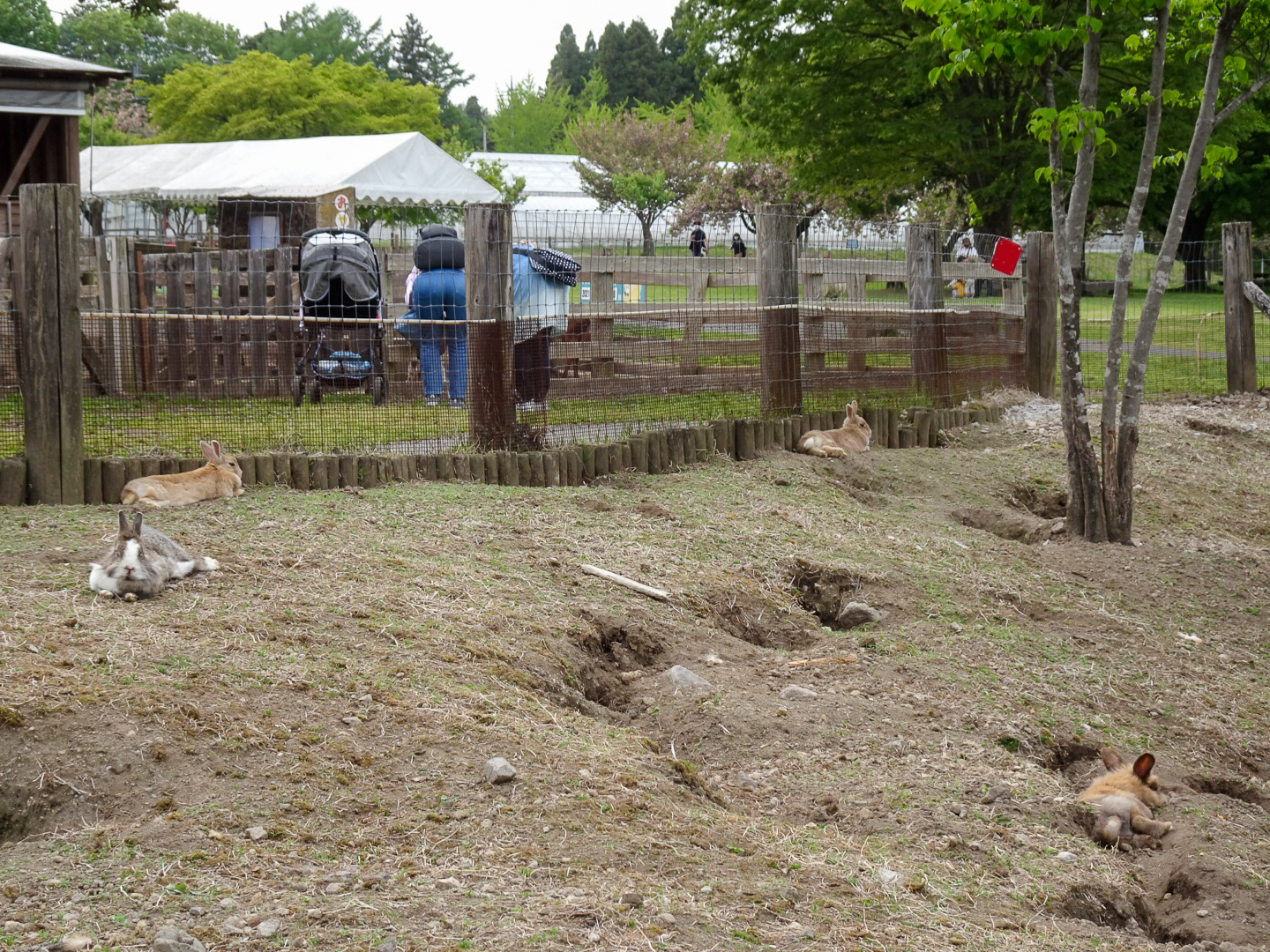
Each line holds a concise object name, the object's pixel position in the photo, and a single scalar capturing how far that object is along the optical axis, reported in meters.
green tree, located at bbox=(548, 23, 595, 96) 110.31
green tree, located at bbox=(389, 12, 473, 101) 104.81
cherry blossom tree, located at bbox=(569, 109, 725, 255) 56.44
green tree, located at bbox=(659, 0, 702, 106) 86.88
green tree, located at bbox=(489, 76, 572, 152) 86.38
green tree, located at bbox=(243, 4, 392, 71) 88.25
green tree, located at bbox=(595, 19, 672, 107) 88.12
